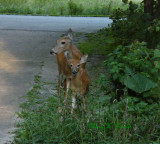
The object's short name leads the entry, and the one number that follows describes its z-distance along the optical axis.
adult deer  14.12
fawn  12.31
